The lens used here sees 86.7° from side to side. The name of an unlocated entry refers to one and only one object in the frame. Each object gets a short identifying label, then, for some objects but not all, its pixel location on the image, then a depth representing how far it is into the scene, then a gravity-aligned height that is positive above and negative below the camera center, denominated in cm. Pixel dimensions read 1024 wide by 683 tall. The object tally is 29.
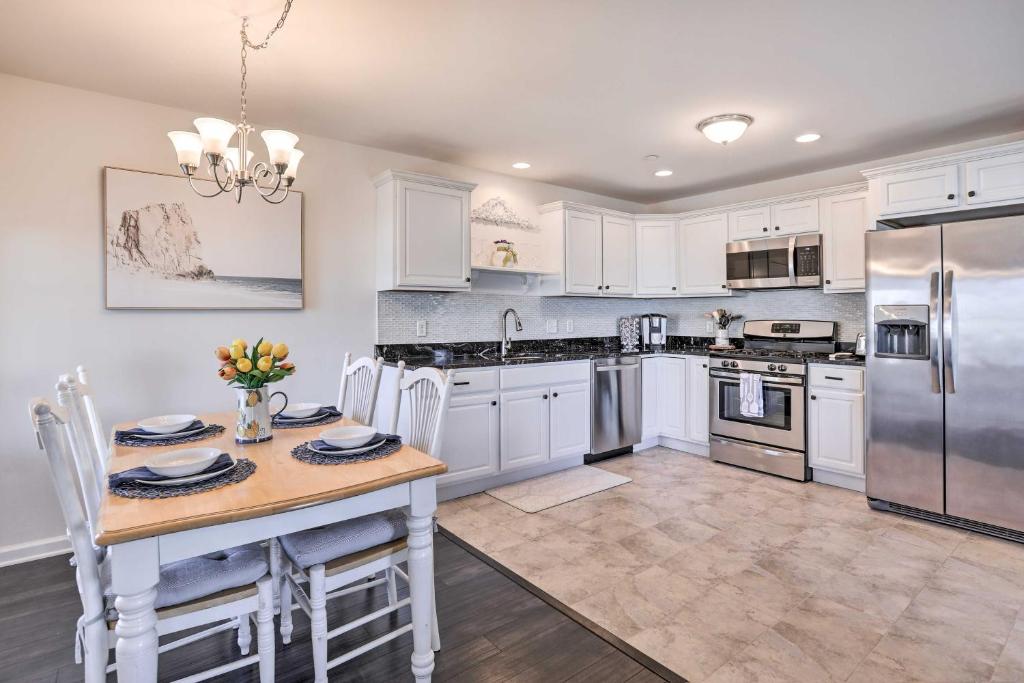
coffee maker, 548 +6
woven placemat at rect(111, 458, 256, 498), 149 -42
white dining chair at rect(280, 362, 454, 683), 172 -73
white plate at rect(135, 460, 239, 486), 154 -40
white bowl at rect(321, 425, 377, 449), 190 -35
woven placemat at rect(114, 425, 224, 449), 207 -39
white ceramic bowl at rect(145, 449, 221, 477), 158 -37
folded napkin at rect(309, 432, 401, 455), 189 -37
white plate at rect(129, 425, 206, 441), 211 -38
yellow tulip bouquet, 193 -9
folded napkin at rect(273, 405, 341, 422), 245 -34
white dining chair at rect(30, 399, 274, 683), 136 -71
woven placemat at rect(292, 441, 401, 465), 181 -40
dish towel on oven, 423 -47
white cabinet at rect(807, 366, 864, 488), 376 -62
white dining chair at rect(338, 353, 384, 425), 268 -25
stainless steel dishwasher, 452 -60
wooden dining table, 129 -47
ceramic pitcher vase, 206 -30
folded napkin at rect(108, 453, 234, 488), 154 -39
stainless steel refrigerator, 297 -22
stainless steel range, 406 -49
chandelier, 199 +74
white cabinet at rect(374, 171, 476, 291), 371 +75
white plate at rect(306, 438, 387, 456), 185 -38
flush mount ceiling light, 330 +129
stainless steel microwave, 426 +61
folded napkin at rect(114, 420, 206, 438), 218 -37
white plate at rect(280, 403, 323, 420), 246 -33
